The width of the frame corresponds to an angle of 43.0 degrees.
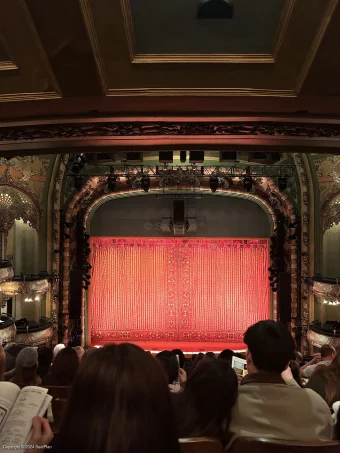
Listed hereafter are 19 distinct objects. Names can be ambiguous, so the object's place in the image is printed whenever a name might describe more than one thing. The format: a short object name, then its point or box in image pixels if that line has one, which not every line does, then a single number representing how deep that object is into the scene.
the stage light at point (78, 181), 10.30
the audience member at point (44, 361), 4.42
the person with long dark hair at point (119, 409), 1.06
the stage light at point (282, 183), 10.47
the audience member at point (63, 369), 3.64
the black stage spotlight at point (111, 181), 10.52
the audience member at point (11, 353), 4.43
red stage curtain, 13.08
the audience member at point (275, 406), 1.83
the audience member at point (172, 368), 3.53
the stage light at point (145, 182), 10.83
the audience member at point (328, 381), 2.95
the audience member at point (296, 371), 3.68
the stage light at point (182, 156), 8.34
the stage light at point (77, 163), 9.14
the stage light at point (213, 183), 10.60
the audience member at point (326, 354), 4.96
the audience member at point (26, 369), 3.39
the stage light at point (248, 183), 10.70
